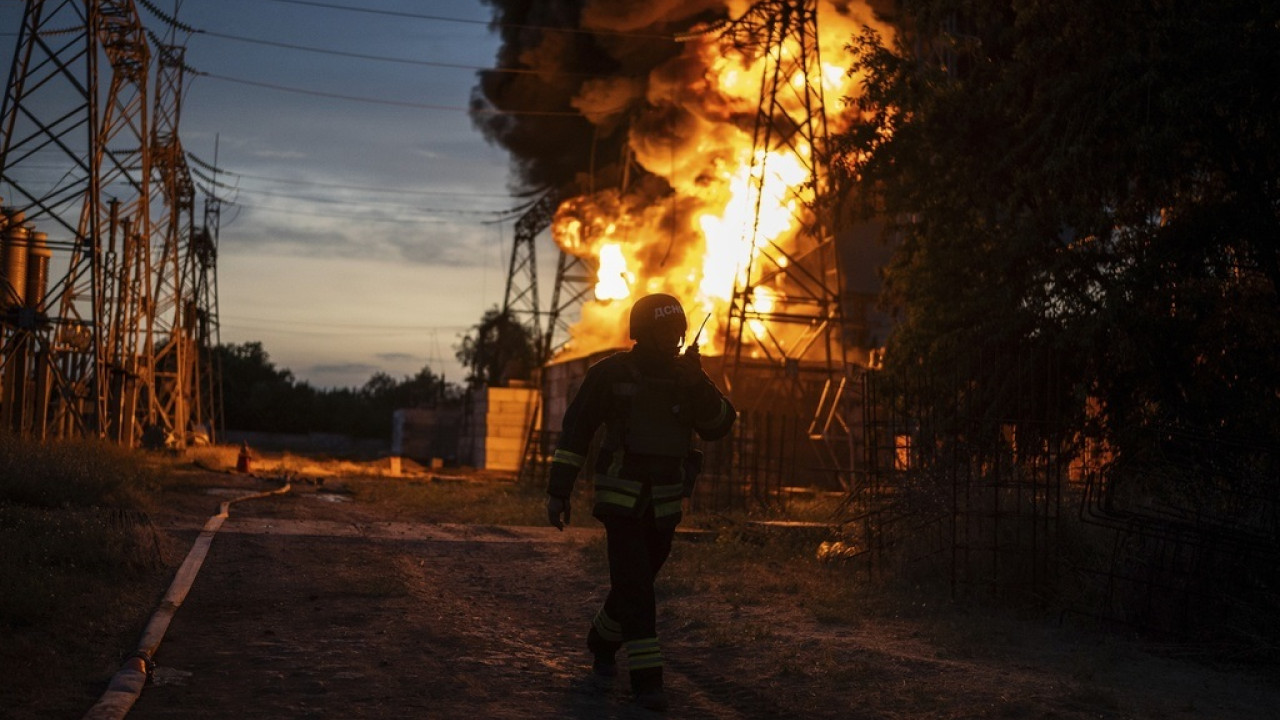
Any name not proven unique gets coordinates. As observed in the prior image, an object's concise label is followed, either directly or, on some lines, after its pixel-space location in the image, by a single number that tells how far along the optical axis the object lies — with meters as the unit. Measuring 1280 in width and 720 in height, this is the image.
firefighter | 6.10
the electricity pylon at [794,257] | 22.41
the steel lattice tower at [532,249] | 43.88
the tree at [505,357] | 45.09
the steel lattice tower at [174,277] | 36.16
